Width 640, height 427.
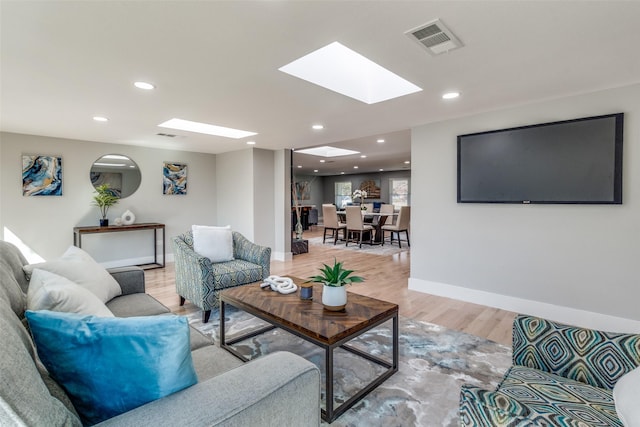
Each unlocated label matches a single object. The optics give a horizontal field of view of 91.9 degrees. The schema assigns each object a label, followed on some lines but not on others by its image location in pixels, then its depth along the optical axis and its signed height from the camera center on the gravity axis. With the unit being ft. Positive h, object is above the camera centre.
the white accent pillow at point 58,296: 3.82 -1.18
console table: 15.31 -1.27
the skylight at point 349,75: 8.13 +3.70
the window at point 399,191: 39.99 +1.73
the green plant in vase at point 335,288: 6.62 -1.79
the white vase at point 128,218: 16.96 -0.69
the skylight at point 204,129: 13.37 +3.61
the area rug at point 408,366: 5.62 -3.78
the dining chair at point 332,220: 26.27 -1.33
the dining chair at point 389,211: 28.32 -0.66
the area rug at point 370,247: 22.58 -3.37
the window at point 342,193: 46.16 +1.72
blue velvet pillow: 2.78 -1.41
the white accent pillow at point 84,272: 5.85 -1.34
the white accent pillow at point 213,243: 10.94 -1.37
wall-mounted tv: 8.86 +1.30
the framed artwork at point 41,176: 14.55 +1.46
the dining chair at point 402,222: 24.21 -1.42
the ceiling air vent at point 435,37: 5.62 +3.21
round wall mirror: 16.62 +1.75
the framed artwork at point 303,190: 45.85 +2.20
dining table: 25.85 -1.70
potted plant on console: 16.15 +0.29
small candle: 7.38 -2.09
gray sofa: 2.04 -1.77
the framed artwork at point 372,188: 42.57 +2.29
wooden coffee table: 5.56 -2.33
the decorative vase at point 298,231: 23.17 -2.00
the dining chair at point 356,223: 24.18 -1.48
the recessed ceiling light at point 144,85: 8.23 +3.25
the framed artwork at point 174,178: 18.97 +1.70
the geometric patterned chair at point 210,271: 9.54 -2.17
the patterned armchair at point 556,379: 3.17 -2.23
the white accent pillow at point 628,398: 2.56 -1.71
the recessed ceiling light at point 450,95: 9.09 +3.26
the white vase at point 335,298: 6.62 -2.00
